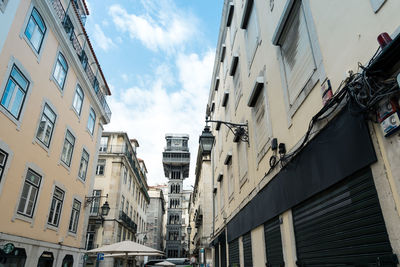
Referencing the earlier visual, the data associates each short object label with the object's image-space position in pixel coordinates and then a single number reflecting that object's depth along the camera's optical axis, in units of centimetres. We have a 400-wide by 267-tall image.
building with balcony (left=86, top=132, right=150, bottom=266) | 2691
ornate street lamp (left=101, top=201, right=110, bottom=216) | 1882
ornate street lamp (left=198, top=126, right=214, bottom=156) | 975
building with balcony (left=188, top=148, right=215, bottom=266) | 2397
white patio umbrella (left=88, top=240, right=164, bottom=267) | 1124
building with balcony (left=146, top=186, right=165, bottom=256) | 6380
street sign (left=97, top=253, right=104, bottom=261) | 1474
